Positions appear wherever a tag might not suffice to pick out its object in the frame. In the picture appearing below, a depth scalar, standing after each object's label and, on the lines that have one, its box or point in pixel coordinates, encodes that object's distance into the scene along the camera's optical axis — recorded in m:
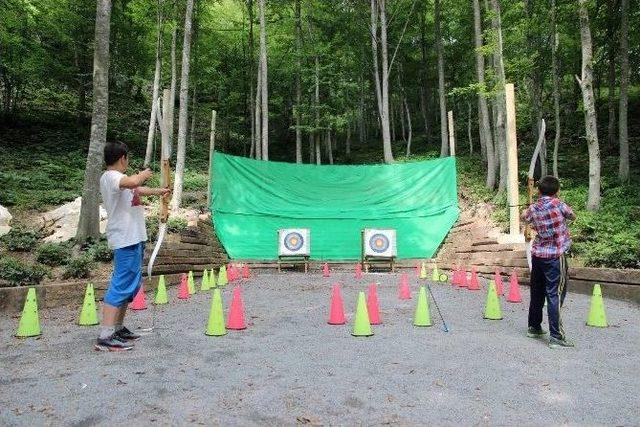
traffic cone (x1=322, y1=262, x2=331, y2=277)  12.06
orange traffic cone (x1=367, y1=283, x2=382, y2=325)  5.88
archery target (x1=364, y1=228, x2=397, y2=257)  13.23
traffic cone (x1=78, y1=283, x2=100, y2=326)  5.52
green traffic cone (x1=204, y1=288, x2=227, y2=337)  5.01
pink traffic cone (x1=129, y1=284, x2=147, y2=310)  6.62
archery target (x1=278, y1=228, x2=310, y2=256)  13.28
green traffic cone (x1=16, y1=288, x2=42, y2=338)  4.88
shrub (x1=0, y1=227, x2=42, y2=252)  8.12
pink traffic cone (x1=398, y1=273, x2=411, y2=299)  8.02
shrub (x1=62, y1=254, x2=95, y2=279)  7.31
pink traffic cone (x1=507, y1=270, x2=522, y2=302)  7.64
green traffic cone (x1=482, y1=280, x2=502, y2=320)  6.16
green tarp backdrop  13.72
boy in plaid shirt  4.67
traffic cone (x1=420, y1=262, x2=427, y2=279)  11.60
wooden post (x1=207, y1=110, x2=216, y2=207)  13.33
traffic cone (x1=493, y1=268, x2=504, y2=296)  8.34
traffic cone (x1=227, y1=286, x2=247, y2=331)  5.37
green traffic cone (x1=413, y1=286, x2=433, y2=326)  5.72
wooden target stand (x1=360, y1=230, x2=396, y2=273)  13.09
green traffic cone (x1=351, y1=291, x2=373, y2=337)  5.09
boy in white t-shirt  4.23
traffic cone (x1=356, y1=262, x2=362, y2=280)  11.76
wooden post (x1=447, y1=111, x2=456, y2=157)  14.99
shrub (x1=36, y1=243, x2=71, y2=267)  7.58
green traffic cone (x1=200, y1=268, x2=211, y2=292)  9.07
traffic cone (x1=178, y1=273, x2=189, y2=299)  7.87
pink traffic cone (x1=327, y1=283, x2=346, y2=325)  5.77
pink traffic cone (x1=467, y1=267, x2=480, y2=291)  9.29
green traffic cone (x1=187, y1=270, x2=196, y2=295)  8.45
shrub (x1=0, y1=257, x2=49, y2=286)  6.44
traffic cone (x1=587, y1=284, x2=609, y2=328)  5.67
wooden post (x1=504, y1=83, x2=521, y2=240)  9.81
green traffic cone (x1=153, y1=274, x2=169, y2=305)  7.27
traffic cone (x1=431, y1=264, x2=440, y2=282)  10.94
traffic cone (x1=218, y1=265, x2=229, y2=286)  9.98
